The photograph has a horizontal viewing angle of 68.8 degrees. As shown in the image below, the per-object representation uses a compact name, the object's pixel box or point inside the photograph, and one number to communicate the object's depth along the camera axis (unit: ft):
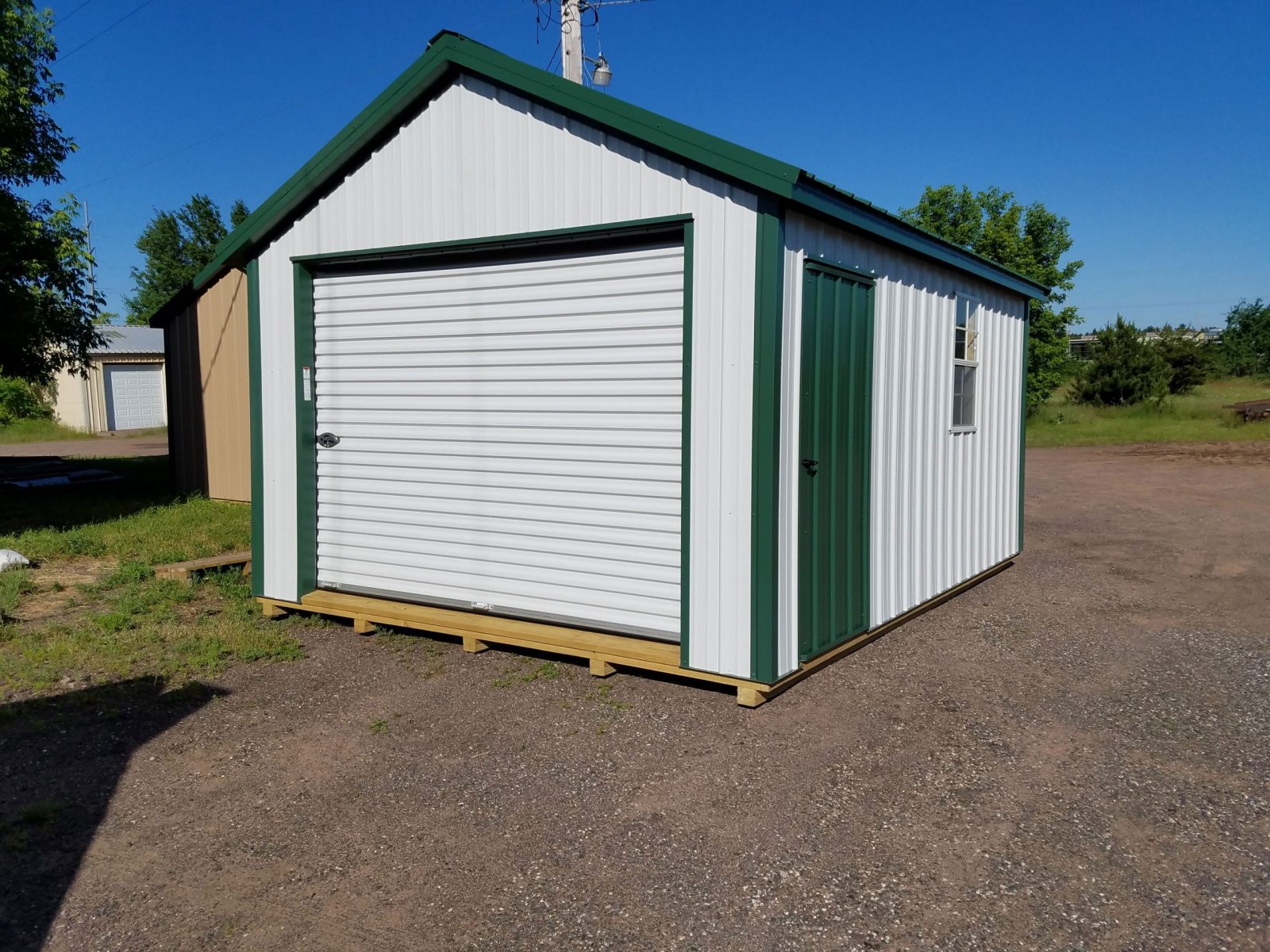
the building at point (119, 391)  95.66
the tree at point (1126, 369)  93.81
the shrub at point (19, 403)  97.40
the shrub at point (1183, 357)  103.09
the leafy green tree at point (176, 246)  157.17
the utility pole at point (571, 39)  36.27
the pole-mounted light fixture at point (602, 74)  41.09
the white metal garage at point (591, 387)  15.92
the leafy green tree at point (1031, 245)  89.56
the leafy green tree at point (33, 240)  33.76
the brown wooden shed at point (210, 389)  37.40
